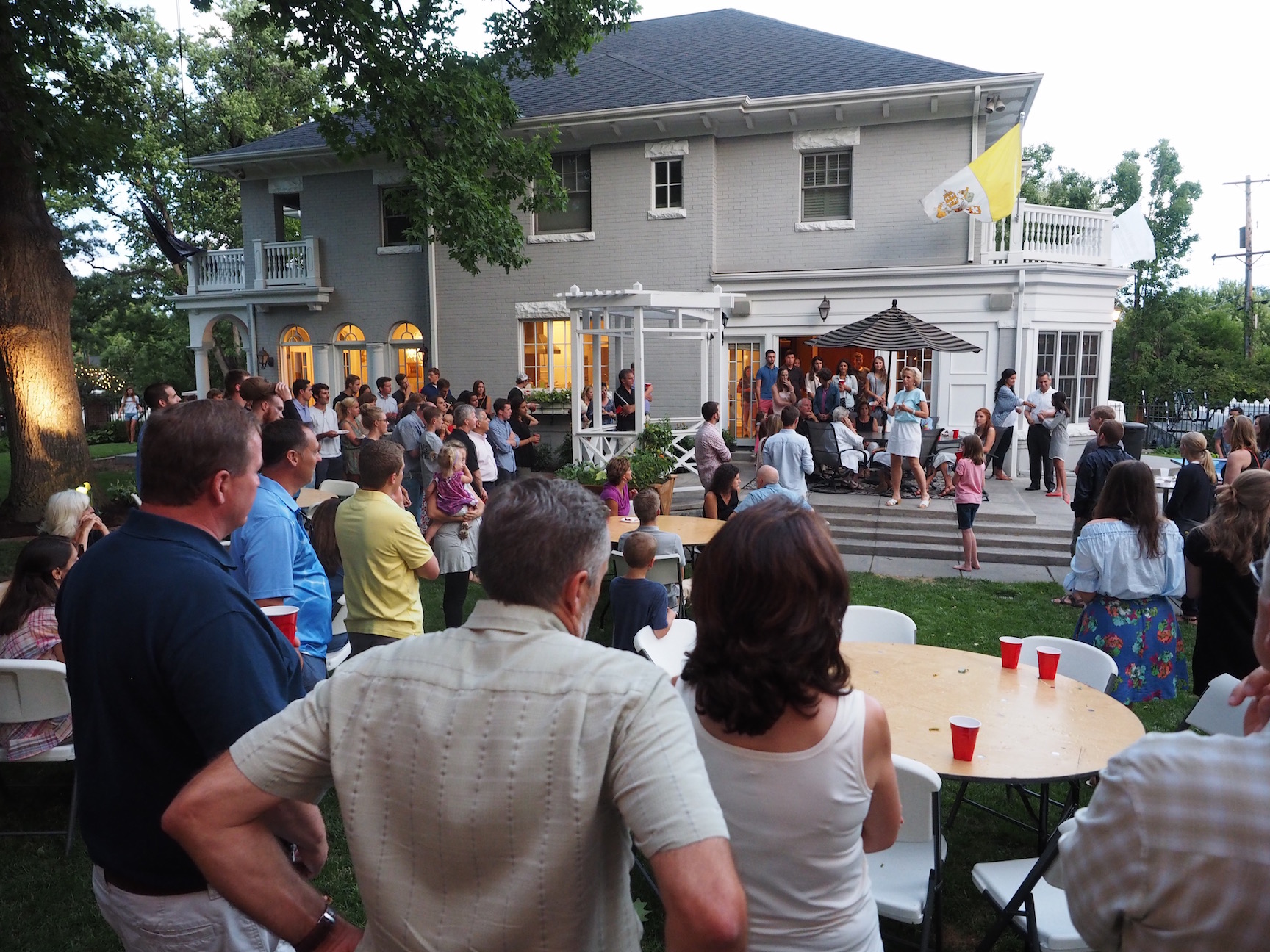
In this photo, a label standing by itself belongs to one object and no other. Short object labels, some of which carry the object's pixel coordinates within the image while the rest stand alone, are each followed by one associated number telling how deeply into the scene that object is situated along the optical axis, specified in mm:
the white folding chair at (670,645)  4336
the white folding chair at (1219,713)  3588
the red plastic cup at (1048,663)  3738
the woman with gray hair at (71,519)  4676
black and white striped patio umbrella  12117
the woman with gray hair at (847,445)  12039
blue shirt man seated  6500
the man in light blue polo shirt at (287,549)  3219
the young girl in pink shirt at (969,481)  8648
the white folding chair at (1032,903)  2621
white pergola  12375
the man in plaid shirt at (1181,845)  1193
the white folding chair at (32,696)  3801
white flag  15305
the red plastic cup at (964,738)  2998
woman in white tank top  1840
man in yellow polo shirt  4211
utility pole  27984
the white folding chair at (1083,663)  3996
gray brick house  14438
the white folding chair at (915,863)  2768
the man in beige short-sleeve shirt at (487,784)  1272
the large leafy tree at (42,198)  9273
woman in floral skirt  4574
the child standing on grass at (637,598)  4918
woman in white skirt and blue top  11070
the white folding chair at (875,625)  4746
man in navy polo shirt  1735
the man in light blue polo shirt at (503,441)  9930
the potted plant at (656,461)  10703
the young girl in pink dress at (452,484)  6441
